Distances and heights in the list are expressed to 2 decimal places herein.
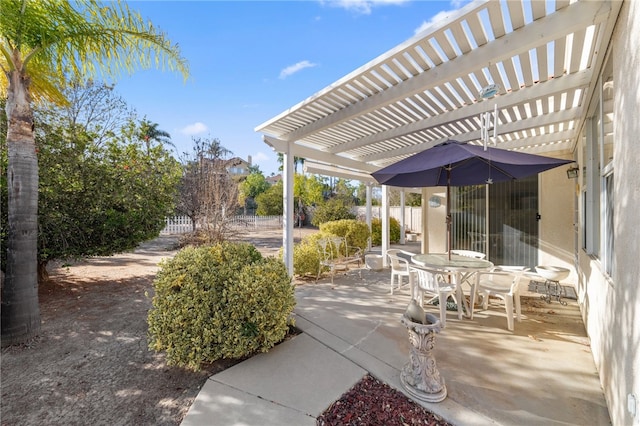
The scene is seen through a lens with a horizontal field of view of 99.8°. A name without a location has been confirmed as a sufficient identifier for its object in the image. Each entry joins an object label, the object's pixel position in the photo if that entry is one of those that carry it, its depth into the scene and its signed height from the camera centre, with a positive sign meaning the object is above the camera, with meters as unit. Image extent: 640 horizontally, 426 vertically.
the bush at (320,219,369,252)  8.72 -0.58
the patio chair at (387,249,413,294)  4.94 -0.97
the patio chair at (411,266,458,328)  3.59 -1.03
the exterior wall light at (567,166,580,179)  4.98 +0.71
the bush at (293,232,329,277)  6.32 -1.12
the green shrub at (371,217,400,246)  11.96 -0.88
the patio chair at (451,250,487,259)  5.03 -0.82
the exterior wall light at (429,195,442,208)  7.85 +0.31
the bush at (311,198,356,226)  14.77 +0.05
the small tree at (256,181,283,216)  22.81 +0.90
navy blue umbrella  3.14 +0.61
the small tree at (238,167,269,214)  26.17 +2.84
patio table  3.68 -0.76
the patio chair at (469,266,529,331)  3.56 -1.08
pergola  2.34 +1.62
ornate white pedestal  2.27 -1.35
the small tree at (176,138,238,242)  9.24 +0.96
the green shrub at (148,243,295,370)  2.60 -0.97
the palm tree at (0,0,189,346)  3.01 +1.76
